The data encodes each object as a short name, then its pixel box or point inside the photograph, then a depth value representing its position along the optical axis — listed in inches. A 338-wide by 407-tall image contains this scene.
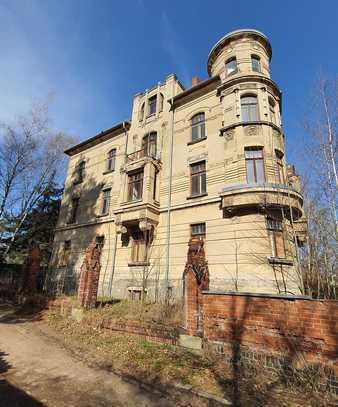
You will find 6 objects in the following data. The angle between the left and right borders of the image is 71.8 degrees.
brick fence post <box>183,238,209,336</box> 266.1
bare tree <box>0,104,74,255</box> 768.3
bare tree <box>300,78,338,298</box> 371.9
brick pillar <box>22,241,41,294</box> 558.7
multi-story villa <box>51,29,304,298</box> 482.6
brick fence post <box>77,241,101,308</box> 387.5
